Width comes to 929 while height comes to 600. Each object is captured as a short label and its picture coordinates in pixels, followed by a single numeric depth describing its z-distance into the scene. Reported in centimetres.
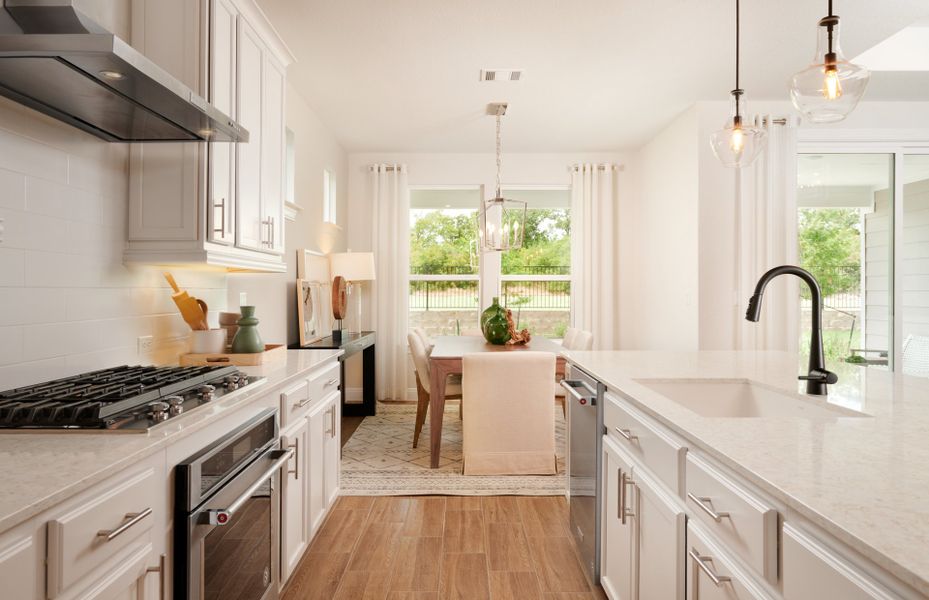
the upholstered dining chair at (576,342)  392
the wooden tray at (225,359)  218
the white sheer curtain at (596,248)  555
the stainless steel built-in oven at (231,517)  121
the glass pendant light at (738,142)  235
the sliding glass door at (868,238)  422
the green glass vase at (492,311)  403
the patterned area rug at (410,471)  311
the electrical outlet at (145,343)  204
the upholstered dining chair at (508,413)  317
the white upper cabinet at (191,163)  195
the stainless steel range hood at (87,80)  121
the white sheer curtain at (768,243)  413
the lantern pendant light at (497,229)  418
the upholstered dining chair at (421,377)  384
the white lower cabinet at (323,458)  230
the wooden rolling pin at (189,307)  217
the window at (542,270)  580
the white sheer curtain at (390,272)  559
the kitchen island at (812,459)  65
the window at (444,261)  582
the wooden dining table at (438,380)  338
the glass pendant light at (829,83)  168
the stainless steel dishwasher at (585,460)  197
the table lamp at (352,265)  470
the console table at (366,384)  480
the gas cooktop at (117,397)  117
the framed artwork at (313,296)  394
